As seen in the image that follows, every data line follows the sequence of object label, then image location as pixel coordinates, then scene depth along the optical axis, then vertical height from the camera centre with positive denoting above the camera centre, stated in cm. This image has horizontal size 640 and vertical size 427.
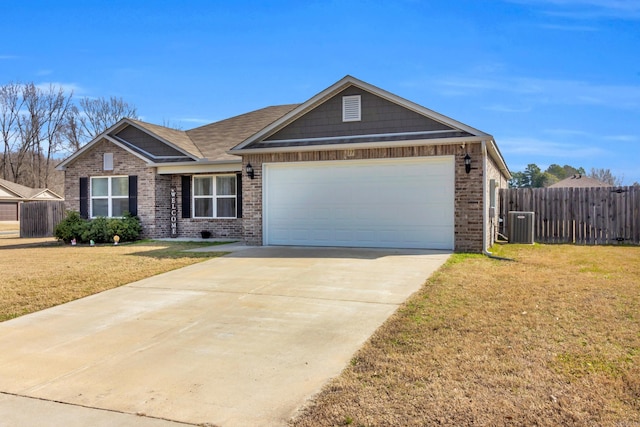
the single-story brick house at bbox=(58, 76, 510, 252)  1168 +87
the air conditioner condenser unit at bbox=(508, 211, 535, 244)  1495 -62
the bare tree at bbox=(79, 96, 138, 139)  4628 +946
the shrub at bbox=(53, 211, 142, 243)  1672 -77
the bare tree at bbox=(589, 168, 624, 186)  5930 +421
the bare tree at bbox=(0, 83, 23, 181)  4669 +1062
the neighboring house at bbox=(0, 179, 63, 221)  3925 +87
